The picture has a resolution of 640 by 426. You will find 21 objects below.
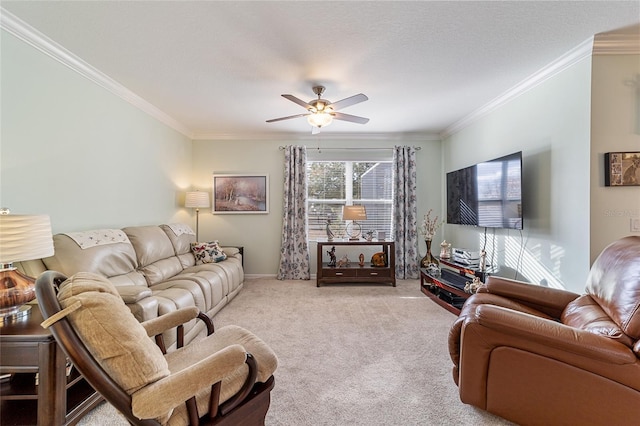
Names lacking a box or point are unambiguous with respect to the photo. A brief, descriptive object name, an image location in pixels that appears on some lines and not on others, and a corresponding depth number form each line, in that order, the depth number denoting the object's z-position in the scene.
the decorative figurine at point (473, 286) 2.95
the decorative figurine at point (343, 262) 4.48
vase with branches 4.12
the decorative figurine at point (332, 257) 4.53
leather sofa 2.04
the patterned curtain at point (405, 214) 4.75
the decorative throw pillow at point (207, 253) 3.82
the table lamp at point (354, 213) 4.29
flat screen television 2.81
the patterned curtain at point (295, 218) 4.73
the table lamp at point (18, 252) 1.43
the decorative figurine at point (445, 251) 3.79
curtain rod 4.89
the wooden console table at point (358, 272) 4.31
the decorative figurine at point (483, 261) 3.03
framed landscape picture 4.82
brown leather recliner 1.25
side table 1.33
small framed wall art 2.23
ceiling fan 2.80
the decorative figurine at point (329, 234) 4.55
